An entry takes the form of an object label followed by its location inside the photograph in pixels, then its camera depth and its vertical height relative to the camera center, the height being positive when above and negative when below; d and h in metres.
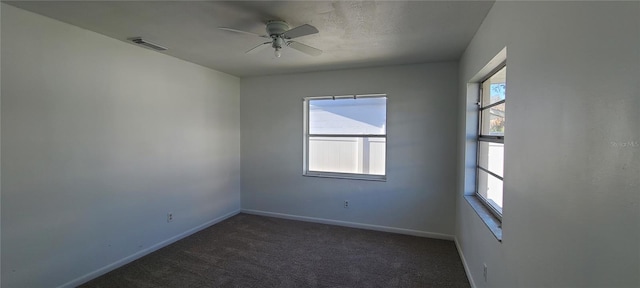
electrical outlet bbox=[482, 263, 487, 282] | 2.11 -1.04
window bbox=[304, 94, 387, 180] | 4.09 +0.06
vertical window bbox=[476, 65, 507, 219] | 2.23 +0.00
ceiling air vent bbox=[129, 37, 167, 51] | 2.81 +1.03
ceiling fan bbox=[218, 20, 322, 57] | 2.12 +0.88
